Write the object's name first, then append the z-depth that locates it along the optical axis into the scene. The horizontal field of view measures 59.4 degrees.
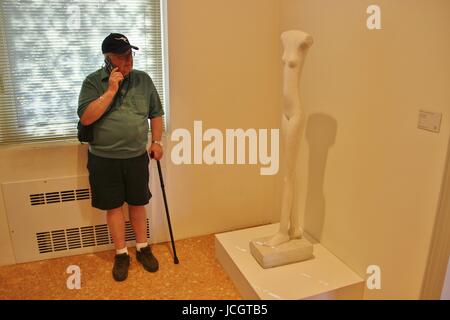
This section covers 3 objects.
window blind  2.12
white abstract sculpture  1.90
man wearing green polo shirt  2.04
